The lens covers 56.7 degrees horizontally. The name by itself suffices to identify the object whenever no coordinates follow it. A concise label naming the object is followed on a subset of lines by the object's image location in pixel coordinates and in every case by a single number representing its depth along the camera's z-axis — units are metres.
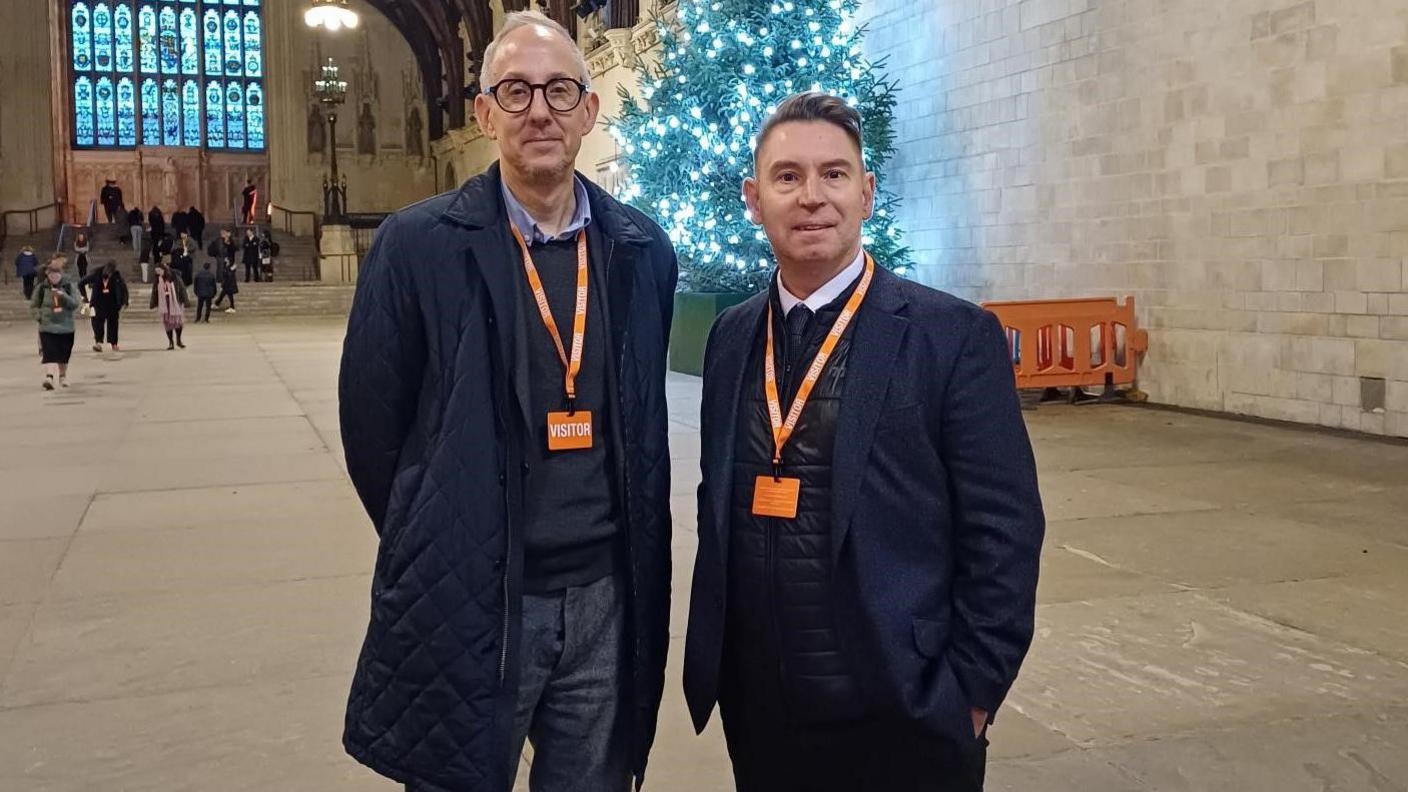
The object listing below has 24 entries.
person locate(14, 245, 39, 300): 33.19
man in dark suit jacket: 2.13
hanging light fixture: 27.22
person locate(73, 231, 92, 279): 33.75
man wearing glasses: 2.24
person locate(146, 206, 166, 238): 37.44
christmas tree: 14.23
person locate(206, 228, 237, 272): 33.44
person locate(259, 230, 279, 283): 37.94
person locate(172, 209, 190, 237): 39.44
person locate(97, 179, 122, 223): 40.19
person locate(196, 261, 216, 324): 29.81
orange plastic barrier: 11.95
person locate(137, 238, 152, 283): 36.16
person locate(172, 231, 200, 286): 33.41
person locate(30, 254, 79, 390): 14.31
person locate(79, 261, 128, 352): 20.00
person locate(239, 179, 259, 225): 40.41
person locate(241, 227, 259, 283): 37.31
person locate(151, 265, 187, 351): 21.56
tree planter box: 14.73
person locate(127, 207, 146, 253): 38.75
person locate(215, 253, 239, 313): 32.25
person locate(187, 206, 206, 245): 39.53
